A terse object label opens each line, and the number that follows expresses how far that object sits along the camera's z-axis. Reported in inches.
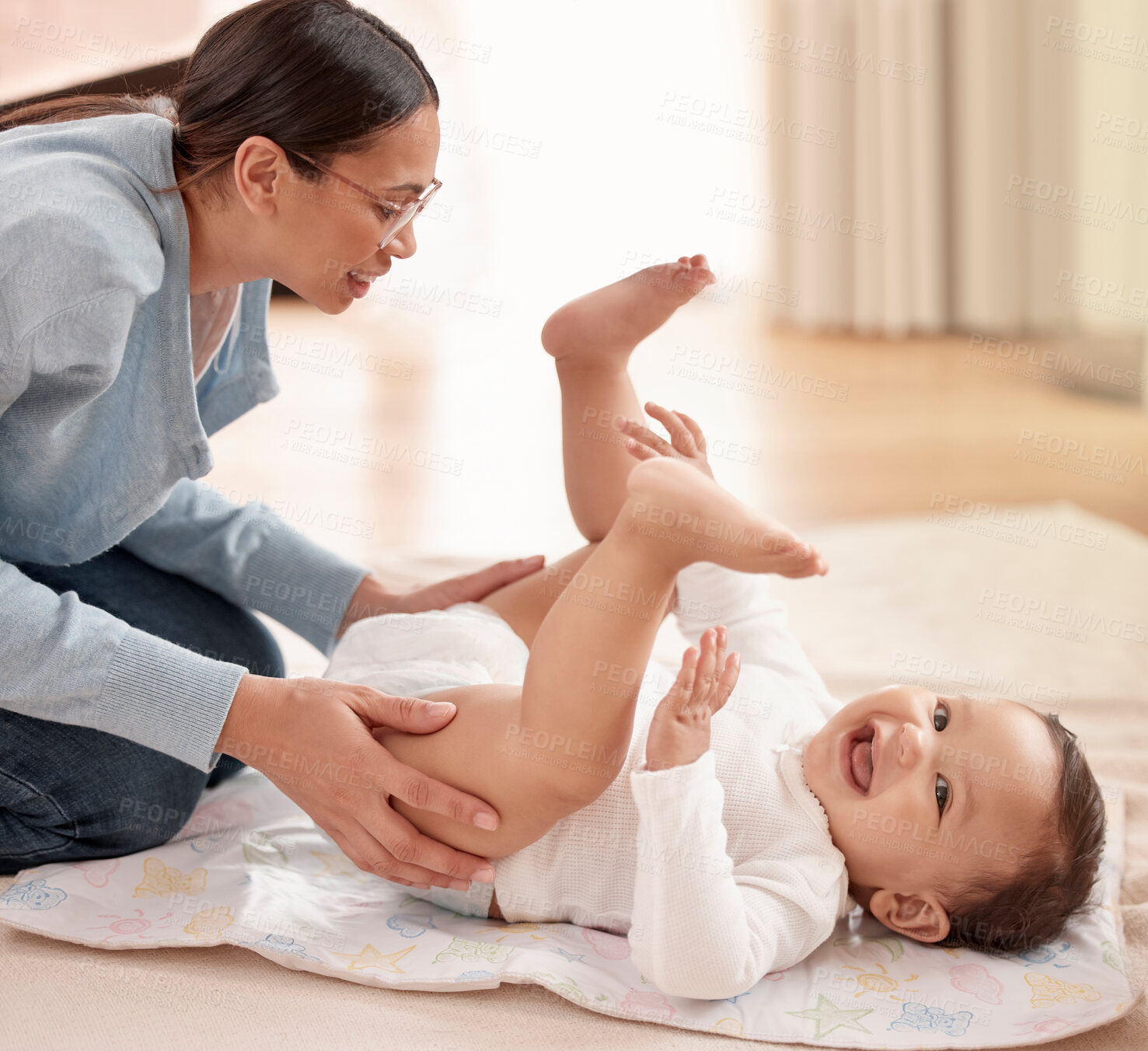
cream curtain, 163.6
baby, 36.8
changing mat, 37.8
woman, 38.2
